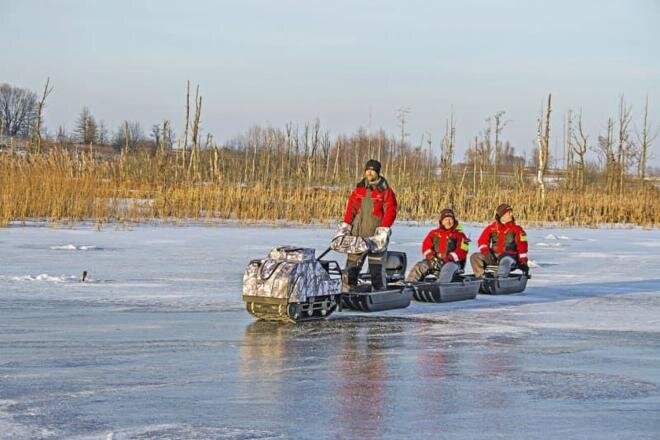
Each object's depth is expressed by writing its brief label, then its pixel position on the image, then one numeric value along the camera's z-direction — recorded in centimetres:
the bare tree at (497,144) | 4772
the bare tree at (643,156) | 5415
